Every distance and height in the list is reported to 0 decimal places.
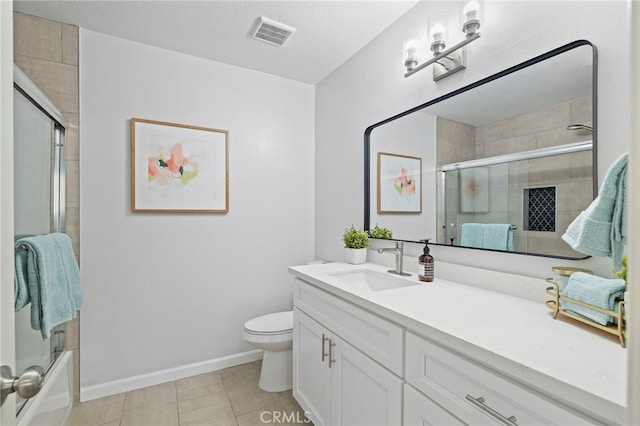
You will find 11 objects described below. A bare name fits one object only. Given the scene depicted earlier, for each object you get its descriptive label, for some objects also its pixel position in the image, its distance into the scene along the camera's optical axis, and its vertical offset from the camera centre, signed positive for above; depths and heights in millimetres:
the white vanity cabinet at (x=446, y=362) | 654 -405
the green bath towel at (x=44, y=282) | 1201 -295
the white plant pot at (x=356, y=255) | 2002 -291
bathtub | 1298 -908
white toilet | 1989 -898
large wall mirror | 1112 +235
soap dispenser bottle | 1512 -277
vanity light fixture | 1349 +811
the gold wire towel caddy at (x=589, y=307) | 771 -295
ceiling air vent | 1892 +1144
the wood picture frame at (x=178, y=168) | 2119 +302
